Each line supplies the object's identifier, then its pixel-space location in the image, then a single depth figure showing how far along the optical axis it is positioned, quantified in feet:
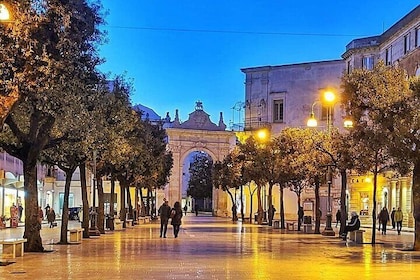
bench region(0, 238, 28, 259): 73.95
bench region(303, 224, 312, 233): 155.88
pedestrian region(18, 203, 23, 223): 203.51
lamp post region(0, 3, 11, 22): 48.80
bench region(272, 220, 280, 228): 186.04
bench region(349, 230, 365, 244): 115.12
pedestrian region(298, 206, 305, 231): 167.63
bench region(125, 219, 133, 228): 175.03
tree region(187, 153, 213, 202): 433.89
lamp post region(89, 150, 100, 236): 126.00
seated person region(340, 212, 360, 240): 121.08
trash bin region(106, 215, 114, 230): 151.84
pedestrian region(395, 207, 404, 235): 161.40
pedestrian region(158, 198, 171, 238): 127.44
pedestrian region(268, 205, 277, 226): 196.62
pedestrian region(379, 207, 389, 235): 157.31
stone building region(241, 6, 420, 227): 234.38
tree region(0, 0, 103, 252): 59.26
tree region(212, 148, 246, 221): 233.76
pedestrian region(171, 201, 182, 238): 127.34
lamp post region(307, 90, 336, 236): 117.91
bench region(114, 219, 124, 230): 162.40
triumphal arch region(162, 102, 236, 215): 331.36
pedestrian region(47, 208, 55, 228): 185.26
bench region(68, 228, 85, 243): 105.29
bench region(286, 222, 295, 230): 170.33
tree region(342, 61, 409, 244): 93.20
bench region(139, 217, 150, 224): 213.44
